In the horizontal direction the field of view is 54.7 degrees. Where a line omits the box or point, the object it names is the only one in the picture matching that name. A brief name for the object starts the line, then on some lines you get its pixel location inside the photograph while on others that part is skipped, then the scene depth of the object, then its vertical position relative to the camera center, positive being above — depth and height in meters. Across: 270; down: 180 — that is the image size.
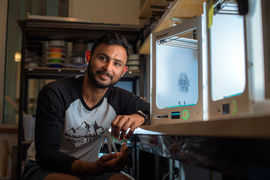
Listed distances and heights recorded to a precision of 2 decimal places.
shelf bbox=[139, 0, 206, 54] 1.34 +0.51
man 0.97 -0.06
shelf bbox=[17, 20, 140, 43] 2.39 +0.72
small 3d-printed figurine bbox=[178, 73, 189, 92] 1.12 +0.10
